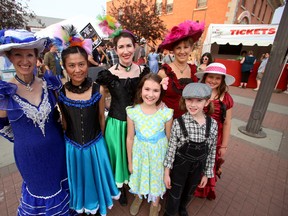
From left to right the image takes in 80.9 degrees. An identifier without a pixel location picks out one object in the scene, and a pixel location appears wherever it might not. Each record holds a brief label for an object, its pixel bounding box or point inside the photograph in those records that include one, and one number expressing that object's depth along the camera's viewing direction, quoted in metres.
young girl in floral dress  1.79
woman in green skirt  1.88
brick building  13.29
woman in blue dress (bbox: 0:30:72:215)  1.32
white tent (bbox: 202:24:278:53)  8.90
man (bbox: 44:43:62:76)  5.75
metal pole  3.67
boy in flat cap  1.62
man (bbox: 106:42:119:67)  5.76
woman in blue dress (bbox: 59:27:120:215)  1.66
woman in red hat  1.89
